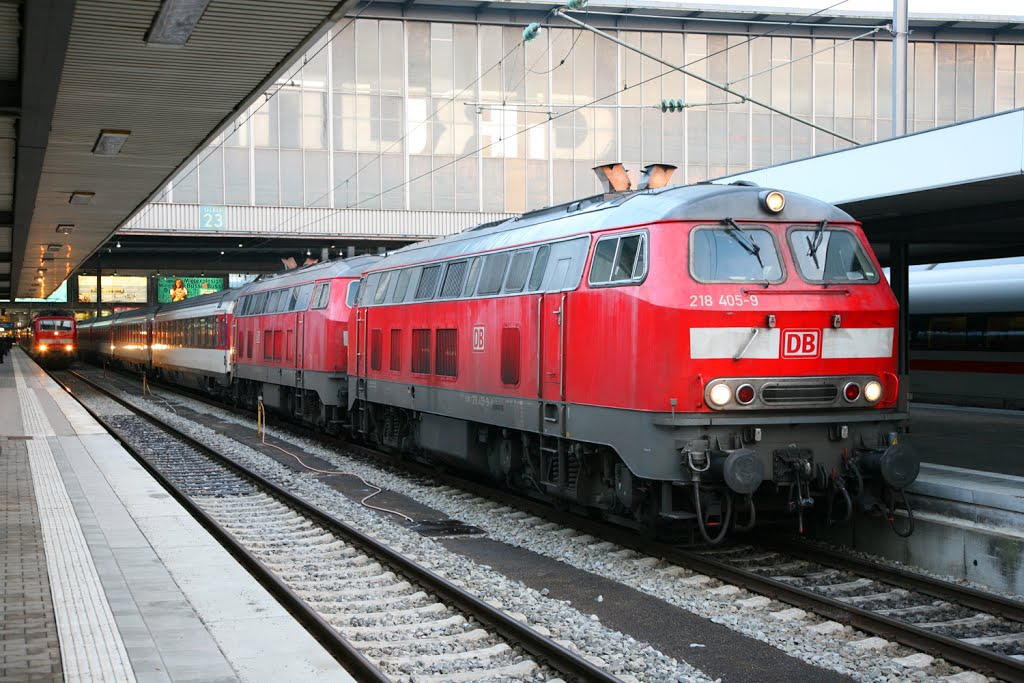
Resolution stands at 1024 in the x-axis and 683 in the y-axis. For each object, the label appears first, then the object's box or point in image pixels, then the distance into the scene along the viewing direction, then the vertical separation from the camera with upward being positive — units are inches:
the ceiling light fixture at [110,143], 544.4 +104.7
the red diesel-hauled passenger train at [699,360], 382.9 -9.2
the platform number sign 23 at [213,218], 1692.9 +191.9
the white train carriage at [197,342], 1241.4 -6.8
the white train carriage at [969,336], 928.3 -0.1
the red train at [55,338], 2306.8 -3.0
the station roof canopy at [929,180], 423.5 +69.2
